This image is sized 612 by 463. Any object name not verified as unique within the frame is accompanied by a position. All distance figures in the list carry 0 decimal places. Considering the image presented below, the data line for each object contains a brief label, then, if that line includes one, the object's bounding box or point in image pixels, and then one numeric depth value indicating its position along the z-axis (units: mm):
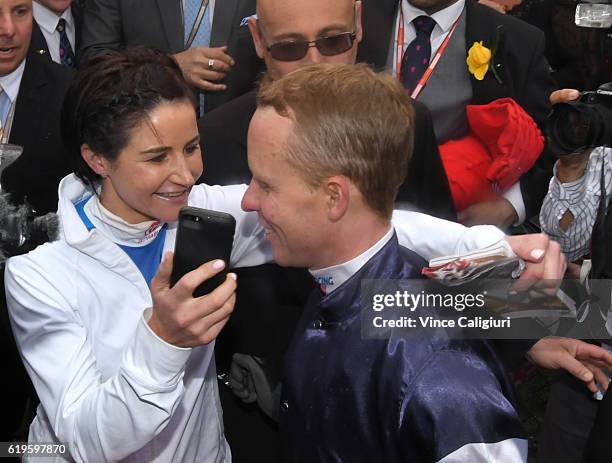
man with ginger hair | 1635
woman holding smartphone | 1815
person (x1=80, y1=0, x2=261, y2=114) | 3752
